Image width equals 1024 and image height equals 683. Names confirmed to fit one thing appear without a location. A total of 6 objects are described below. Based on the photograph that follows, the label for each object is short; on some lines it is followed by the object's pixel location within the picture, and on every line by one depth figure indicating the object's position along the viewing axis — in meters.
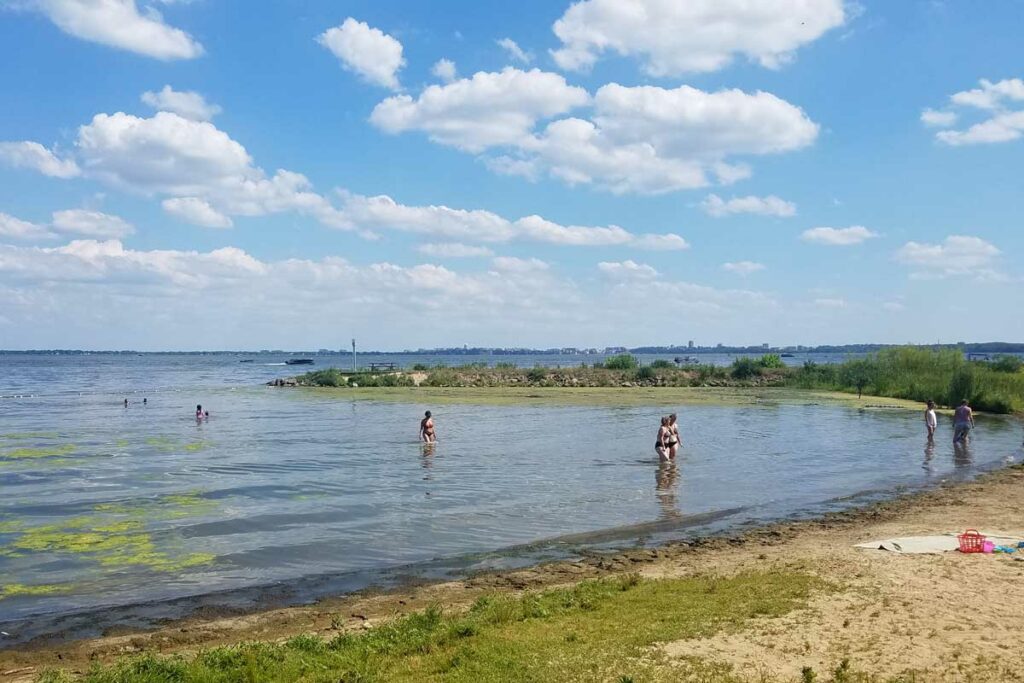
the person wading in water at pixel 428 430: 30.80
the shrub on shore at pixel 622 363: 85.00
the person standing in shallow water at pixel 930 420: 31.45
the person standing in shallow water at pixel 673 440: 26.66
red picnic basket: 12.66
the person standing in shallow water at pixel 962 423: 30.09
